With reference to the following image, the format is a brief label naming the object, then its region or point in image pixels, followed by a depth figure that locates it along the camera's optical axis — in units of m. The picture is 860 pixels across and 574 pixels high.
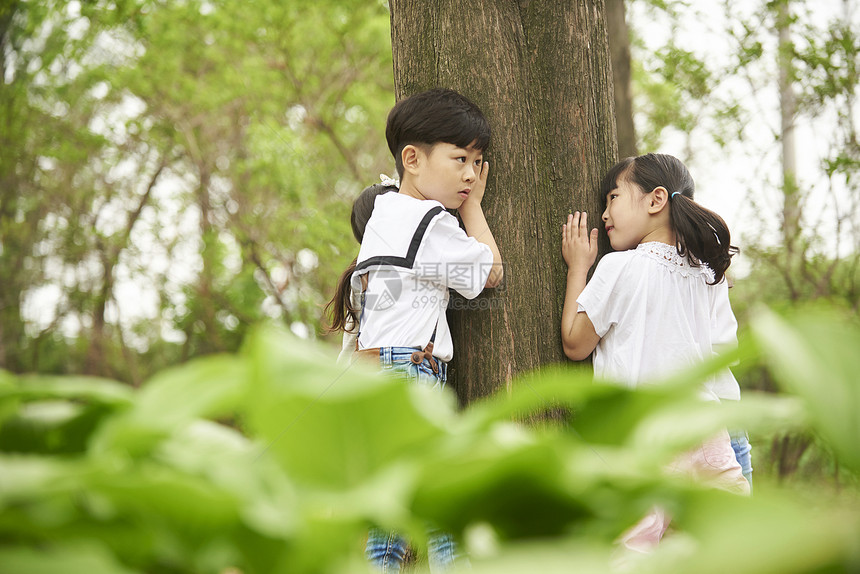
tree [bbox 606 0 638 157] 5.12
